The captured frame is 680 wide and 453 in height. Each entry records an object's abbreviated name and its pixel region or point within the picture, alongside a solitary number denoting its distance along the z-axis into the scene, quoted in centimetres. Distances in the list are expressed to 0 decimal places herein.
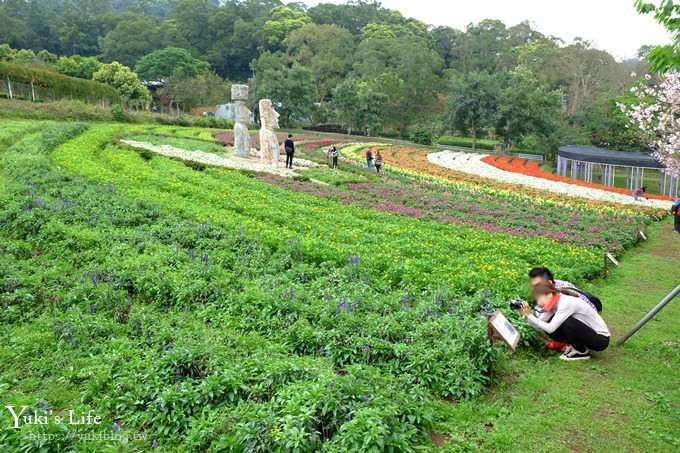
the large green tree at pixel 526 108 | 4709
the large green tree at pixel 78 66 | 6184
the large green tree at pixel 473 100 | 5031
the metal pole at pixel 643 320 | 598
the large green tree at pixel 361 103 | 5703
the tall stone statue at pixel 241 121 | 2808
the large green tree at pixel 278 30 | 8862
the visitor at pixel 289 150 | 2588
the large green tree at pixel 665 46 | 543
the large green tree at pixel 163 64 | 7081
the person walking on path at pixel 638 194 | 2362
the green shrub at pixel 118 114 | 4303
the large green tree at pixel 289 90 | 5644
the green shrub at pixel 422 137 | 5622
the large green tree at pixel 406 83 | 6022
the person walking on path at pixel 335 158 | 2752
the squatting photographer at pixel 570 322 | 636
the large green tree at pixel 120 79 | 5953
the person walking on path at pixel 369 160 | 2902
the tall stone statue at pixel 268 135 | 2667
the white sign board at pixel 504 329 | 564
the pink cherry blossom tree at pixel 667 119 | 1650
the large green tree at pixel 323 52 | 7200
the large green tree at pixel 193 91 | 6500
